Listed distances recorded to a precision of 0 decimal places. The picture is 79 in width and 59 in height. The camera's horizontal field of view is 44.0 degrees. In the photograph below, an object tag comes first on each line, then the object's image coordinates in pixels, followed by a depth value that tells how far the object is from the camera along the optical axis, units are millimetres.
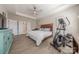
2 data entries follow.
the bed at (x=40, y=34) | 1823
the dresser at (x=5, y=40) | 1696
